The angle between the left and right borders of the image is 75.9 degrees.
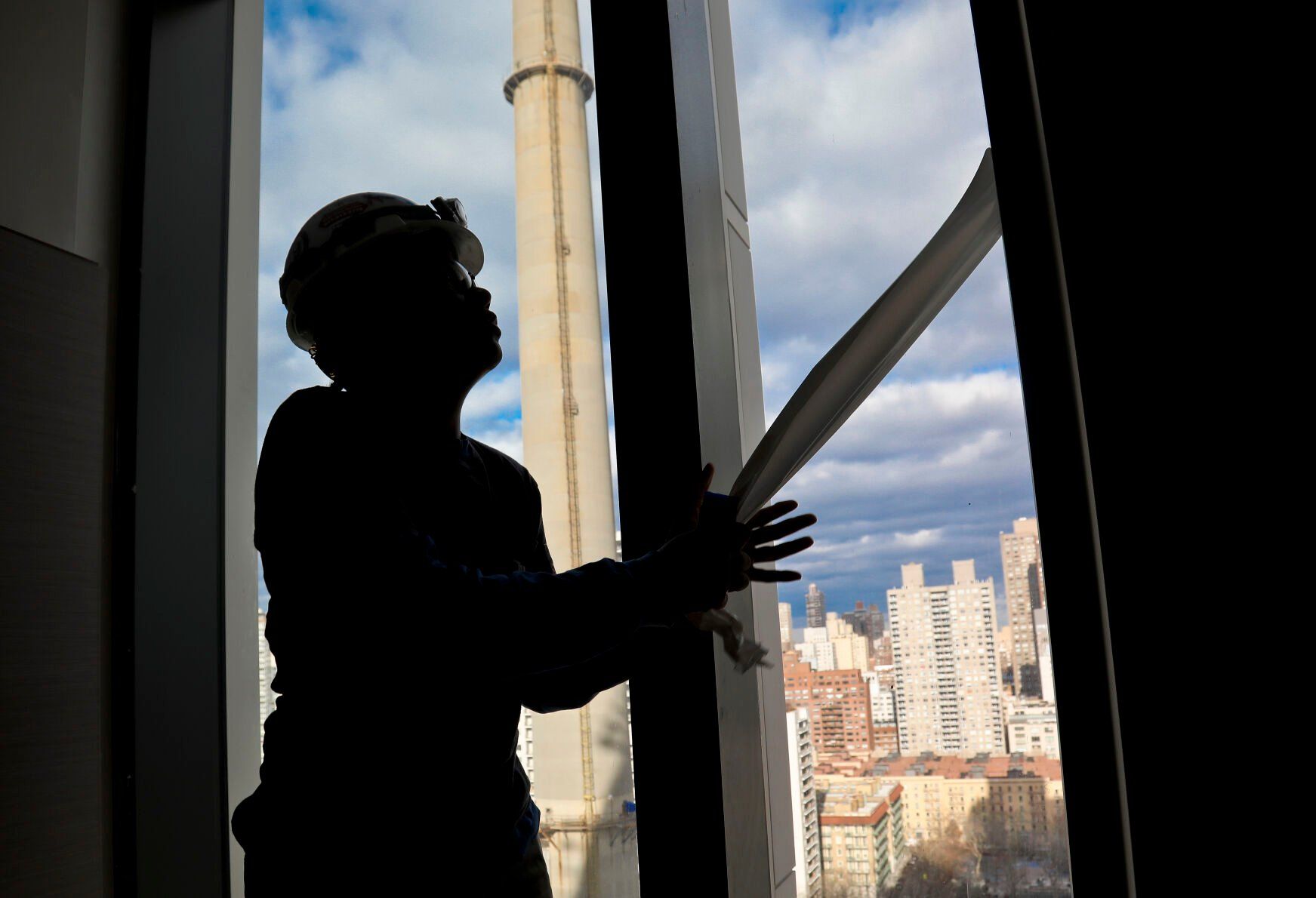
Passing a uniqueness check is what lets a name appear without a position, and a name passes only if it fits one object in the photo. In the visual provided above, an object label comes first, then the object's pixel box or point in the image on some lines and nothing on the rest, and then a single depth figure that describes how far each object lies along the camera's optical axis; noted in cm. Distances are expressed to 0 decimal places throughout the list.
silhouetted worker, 80
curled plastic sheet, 91
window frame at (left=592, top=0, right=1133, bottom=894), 75
